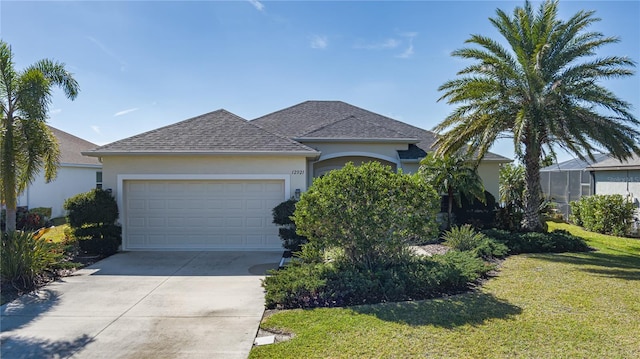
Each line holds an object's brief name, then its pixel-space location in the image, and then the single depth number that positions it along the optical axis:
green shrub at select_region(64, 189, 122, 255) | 9.98
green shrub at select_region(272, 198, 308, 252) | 10.43
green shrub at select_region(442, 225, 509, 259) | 9.43
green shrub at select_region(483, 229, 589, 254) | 10.36
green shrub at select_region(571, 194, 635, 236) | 14.23
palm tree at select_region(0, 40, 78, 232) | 8.32
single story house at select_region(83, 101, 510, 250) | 11.08
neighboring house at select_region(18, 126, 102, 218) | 16.61
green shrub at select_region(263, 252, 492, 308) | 6.09
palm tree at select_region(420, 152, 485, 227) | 12.02
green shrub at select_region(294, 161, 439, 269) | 7.00
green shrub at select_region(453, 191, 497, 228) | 13.55
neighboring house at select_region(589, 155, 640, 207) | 14.95
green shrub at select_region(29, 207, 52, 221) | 15.75
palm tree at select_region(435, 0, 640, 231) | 10.05
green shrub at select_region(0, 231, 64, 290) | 7.13
